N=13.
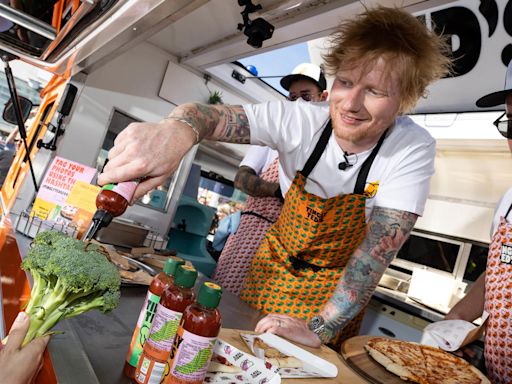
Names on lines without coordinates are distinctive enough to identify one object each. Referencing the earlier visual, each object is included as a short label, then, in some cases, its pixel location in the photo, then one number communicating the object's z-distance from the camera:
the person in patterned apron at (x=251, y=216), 1.96
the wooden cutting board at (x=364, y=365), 1.01
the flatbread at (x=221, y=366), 0.70
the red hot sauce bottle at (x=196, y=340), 0.57
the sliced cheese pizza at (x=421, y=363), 1.11
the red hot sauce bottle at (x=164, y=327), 0.60
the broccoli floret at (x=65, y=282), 0.59
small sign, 1.36
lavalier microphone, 1.41
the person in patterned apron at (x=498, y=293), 1.40
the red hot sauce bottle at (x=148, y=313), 0.65
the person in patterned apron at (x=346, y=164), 1.24
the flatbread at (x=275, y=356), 0.83
